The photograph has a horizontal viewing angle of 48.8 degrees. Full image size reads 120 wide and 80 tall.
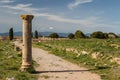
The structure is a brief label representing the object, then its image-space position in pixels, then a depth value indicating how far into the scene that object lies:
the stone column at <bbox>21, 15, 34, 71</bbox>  7.34
